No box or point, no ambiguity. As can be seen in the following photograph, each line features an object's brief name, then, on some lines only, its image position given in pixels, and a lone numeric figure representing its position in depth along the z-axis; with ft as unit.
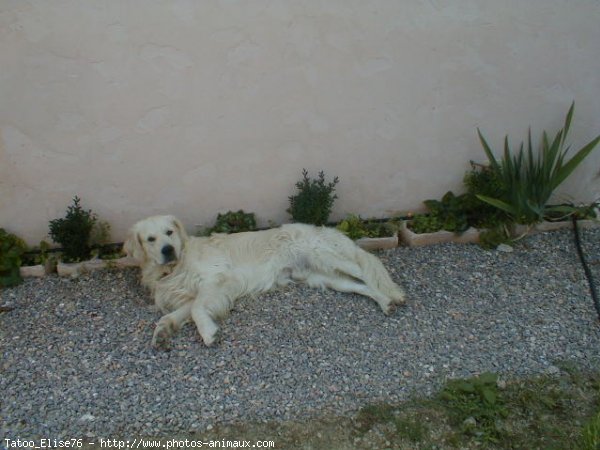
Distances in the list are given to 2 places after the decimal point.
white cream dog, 13.65
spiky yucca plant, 16.35
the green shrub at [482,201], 16.60
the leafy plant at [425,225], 17.01
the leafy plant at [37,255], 16.06
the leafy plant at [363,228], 16.77
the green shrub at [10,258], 15.30
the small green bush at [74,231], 15.52
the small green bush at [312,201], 16.24
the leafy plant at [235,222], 16.63
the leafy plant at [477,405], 10.06
